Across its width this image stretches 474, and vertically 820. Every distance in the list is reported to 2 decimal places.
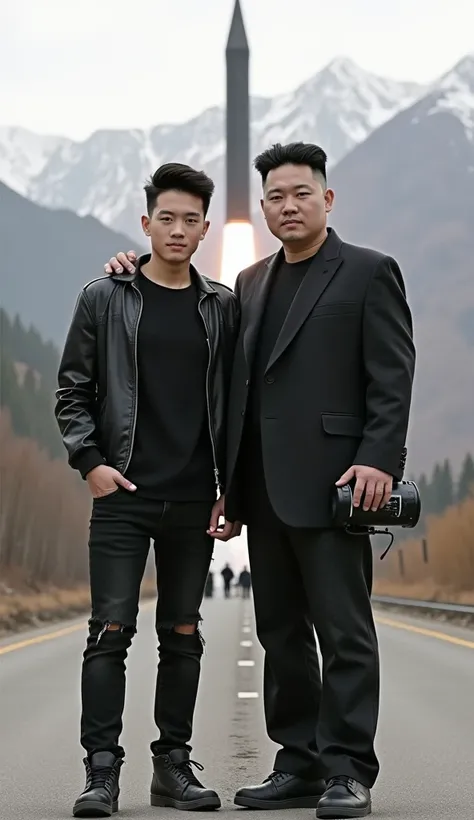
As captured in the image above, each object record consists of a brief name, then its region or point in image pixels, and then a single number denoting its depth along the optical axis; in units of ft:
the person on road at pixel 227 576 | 206.08
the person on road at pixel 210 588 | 186.04
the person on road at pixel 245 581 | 189.93
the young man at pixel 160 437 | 19.67
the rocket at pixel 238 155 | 244.22
